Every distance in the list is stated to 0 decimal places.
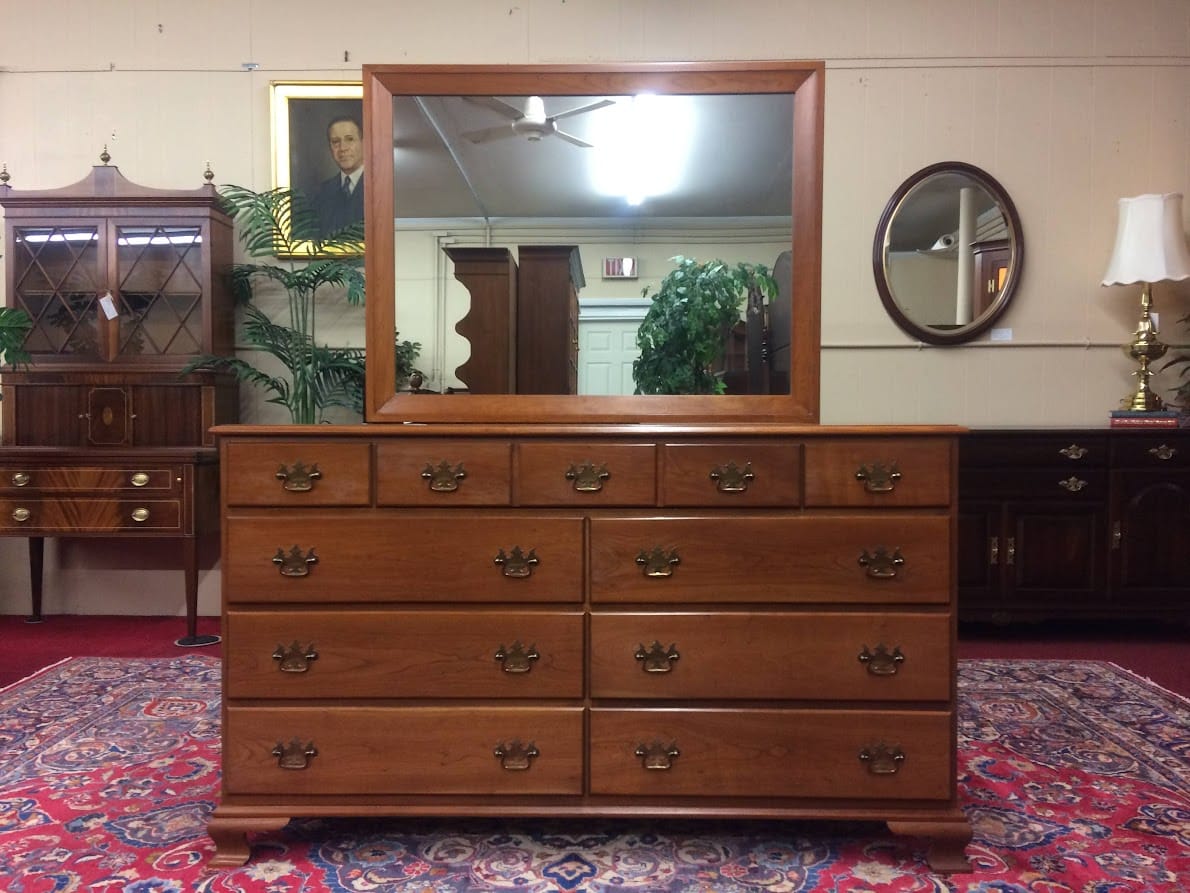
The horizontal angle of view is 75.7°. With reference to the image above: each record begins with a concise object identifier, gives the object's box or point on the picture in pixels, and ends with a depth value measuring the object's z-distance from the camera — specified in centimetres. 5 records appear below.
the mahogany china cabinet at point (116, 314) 379
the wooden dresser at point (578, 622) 184
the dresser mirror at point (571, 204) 208
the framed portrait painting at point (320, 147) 405
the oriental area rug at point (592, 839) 181
